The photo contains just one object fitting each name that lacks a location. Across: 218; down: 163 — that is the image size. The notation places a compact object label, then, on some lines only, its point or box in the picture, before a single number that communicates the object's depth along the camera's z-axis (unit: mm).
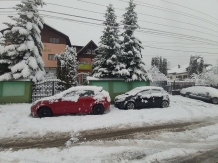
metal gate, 11727
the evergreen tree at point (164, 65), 60181
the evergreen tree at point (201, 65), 47803
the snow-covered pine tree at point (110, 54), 13353
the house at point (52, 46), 26266
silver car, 13484
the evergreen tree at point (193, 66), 48406
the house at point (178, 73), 56688
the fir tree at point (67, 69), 14422
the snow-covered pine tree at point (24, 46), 11680
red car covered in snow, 7531
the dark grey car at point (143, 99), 9680
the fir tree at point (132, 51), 13234
